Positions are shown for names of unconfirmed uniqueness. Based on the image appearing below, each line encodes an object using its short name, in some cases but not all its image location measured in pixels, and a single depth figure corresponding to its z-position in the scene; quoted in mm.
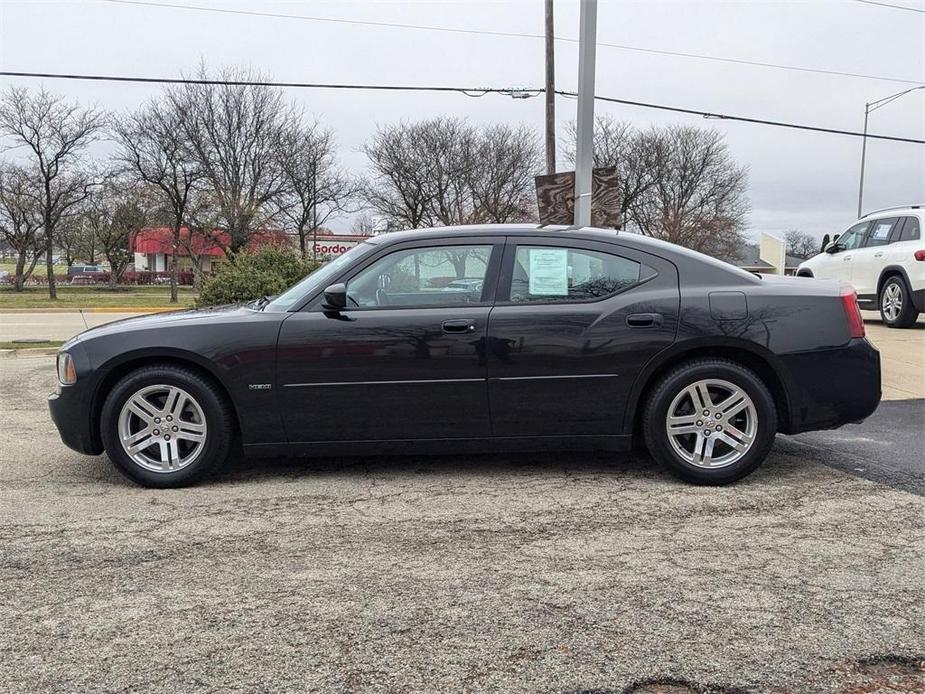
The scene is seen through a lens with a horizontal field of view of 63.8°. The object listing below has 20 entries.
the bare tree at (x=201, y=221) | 36906
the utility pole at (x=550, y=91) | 19344
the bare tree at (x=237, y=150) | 36094
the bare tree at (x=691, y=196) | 46469
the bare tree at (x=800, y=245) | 70112
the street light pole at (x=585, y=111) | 8641
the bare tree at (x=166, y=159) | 34938
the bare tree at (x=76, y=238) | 44575
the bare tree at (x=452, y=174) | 41125
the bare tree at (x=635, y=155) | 45750
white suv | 11281
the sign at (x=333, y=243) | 35000
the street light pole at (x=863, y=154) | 27614
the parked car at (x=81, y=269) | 73081
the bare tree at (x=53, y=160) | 33125
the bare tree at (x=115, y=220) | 38606
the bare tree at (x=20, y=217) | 41125
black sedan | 4289
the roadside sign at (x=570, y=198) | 9180
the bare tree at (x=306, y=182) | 37469
